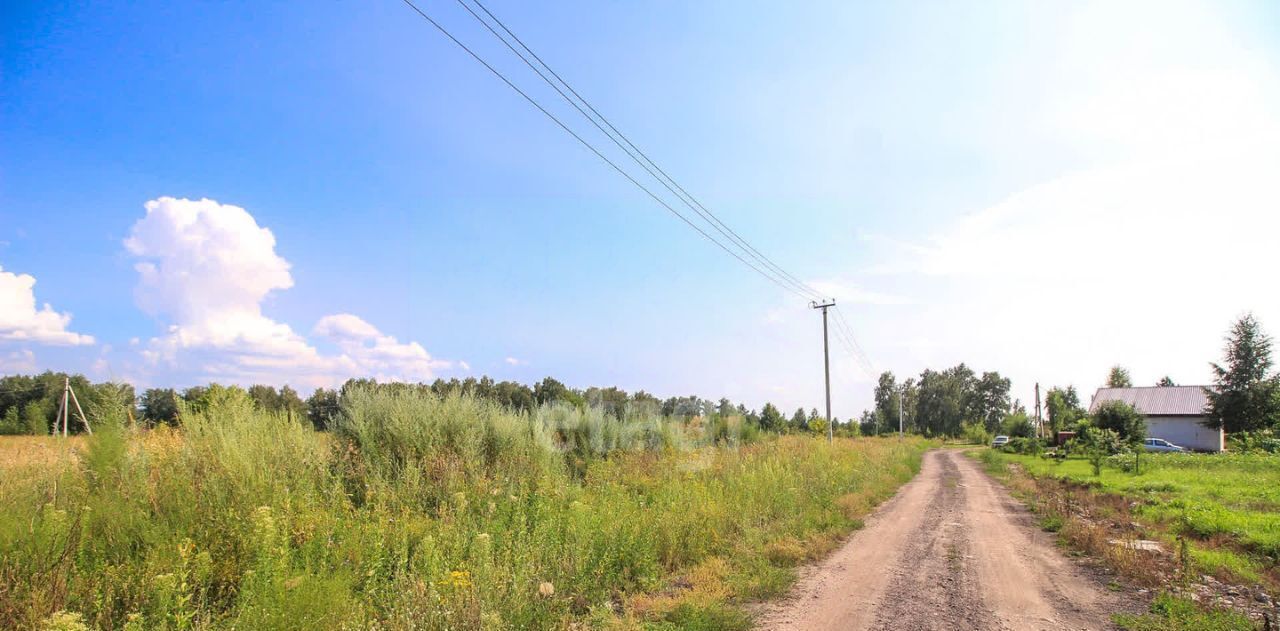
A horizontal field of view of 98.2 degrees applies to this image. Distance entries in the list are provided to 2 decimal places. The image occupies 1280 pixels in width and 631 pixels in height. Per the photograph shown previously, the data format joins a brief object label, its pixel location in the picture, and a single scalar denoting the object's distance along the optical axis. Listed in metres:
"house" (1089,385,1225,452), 48.59
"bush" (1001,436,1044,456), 42.38
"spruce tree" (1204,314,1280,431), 42.12
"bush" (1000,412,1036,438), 63.36
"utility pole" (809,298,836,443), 33.41
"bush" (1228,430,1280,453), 30.95
